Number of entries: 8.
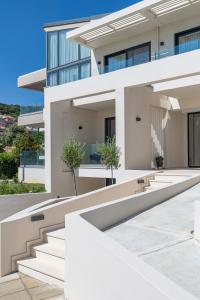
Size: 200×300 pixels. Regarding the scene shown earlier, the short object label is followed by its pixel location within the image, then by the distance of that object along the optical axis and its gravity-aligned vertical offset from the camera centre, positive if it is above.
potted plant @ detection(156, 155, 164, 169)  11.34 -0.42
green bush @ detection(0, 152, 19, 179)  19.74 -0.87
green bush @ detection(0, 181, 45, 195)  11.27 -1.71
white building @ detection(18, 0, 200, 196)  10.04 +2.82
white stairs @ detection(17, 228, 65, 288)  4.80 -2.36
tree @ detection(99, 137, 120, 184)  9.78 -0.07
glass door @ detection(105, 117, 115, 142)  14.21 +1.56
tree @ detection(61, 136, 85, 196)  10.75 -0.03
